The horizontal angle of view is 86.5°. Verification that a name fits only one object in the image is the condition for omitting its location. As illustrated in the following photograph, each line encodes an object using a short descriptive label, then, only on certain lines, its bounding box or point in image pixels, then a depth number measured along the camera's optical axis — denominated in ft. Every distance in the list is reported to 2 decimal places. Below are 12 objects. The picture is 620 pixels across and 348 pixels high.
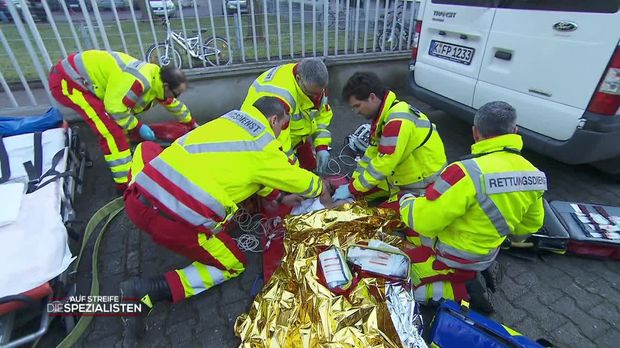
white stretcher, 5.83
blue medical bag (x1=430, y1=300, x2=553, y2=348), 5.73
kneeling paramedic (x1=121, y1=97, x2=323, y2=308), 6.40
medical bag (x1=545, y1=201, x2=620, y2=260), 8.57
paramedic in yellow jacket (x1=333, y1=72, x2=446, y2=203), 8.23
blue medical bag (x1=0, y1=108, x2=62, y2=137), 10.44
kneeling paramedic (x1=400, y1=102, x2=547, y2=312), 5.84
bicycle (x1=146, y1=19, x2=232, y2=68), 13.96
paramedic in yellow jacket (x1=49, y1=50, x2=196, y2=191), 10.27
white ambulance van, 8.16
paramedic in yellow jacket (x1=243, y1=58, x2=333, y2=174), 9.10
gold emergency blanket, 5.83
